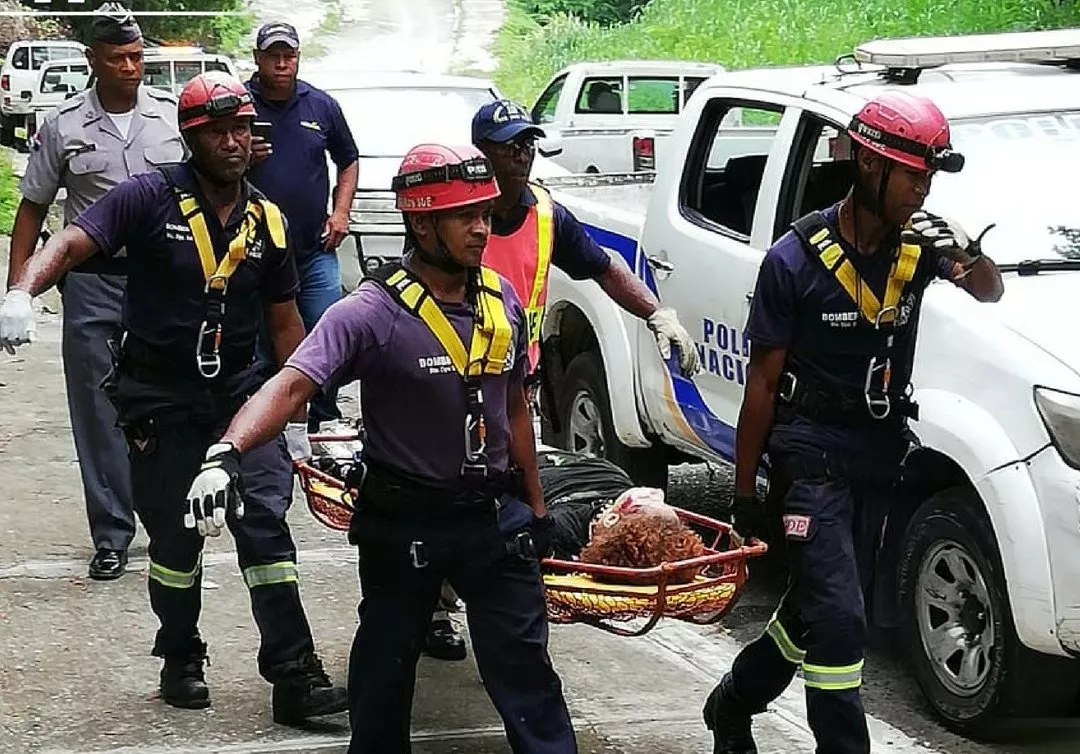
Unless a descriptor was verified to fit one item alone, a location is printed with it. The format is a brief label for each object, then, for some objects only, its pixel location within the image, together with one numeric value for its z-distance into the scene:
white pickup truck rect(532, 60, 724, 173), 17.25
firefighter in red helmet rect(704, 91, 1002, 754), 4.46
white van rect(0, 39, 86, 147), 30.86
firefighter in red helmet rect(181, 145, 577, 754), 4.10
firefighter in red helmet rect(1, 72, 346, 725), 5.06
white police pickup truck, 4.91
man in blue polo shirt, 7.19
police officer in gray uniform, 6.41
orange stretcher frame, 4.50
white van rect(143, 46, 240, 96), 24.84
